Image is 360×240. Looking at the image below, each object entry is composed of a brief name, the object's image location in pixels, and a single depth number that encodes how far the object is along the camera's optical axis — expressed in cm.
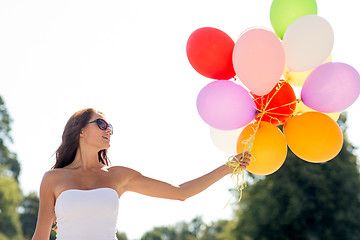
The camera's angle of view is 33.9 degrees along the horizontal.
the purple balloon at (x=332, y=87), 432
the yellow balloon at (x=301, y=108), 457
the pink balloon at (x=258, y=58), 419
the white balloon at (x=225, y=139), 483
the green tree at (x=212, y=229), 4816
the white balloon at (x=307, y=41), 438
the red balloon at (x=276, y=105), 442
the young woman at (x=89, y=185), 384
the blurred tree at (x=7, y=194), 3234
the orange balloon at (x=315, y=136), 428
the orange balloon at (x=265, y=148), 427
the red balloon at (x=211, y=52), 442
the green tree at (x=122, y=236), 5078
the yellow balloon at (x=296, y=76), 465
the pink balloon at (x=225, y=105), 429
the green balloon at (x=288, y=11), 470
